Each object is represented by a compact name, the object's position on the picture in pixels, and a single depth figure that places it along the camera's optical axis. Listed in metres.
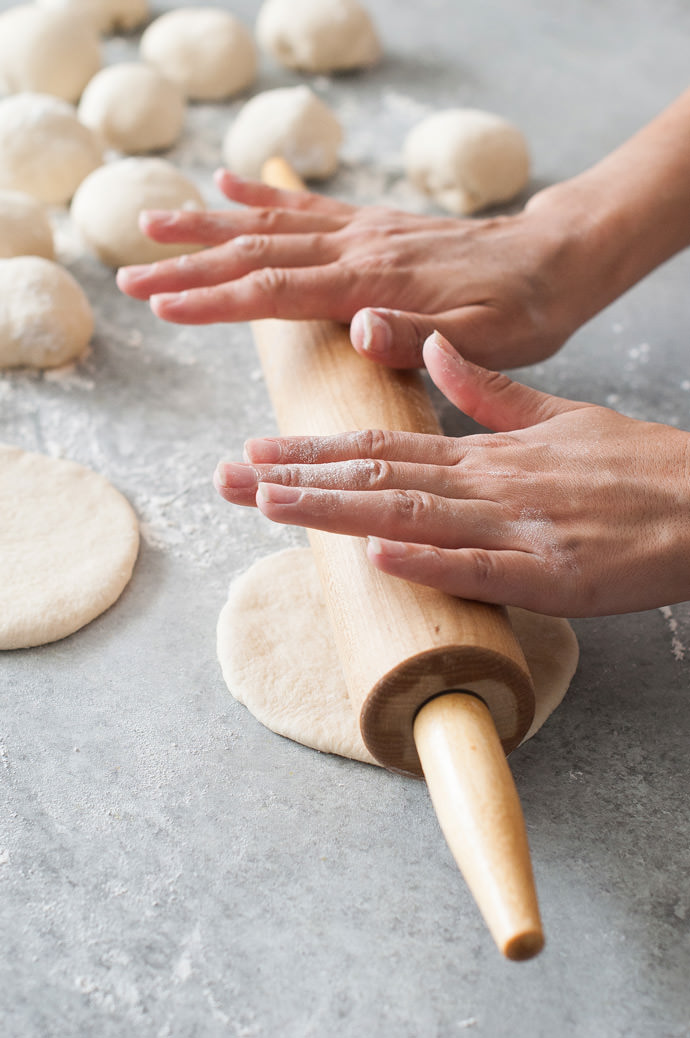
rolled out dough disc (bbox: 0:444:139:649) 1.40
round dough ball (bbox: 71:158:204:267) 2.05
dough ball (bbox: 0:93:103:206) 2.18
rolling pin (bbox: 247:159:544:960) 0.94
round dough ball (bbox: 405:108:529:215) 2.29
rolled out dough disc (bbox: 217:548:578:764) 1.30
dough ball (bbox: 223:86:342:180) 2.34
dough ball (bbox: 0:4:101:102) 2.49
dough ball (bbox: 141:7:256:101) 2.63
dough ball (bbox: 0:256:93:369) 1.78
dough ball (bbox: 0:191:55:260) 1.95
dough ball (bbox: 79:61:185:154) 2.40
